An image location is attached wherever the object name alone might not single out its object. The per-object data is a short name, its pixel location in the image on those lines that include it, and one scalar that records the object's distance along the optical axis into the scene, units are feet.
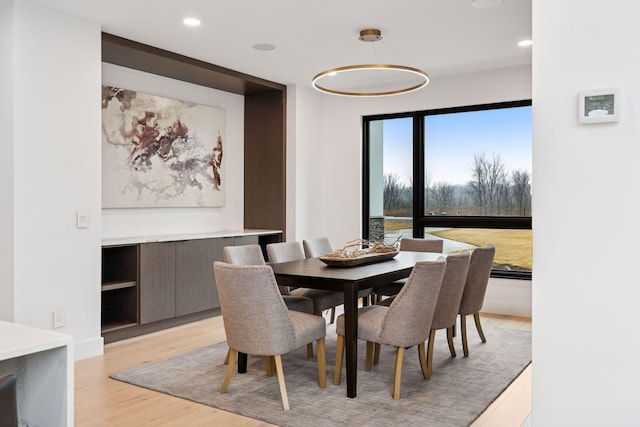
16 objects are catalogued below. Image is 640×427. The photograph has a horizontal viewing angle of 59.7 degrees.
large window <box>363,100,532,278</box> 19.60
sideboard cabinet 15.81
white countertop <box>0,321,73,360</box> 5.07
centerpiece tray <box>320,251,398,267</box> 12.90
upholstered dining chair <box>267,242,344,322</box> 14.32
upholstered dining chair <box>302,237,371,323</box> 16.55
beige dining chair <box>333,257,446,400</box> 10.64
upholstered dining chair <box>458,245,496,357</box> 13.78
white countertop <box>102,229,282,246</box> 15.74
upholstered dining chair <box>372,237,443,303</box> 17.58
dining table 10.91
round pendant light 19.94
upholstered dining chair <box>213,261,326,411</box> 10.14
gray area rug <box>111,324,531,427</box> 10.05
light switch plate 13.92
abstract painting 17.06
